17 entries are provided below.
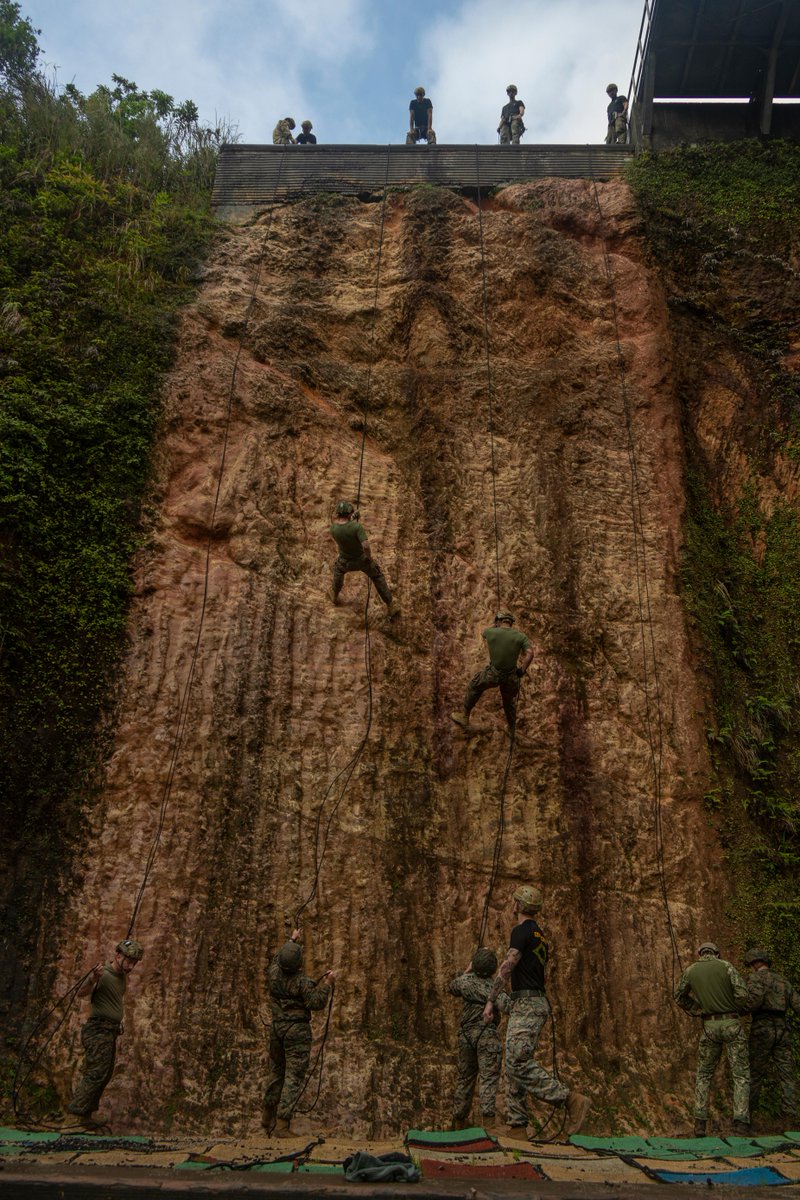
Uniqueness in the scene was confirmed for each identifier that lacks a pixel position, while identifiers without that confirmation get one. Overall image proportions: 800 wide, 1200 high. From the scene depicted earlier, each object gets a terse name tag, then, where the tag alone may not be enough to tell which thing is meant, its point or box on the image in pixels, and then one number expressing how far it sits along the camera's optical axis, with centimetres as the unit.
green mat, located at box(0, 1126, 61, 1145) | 636
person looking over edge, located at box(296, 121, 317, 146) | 1659
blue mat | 535
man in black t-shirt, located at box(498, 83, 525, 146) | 1673
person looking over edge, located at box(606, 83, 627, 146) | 1650
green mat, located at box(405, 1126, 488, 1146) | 627
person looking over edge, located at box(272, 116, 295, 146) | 1628
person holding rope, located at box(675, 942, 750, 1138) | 774
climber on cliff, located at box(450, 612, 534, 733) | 955
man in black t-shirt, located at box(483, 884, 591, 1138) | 705
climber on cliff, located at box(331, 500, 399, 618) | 1020
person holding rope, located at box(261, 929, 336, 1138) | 774
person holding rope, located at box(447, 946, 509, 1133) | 750
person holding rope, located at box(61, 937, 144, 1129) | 744
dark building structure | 1493
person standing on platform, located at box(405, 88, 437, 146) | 1664
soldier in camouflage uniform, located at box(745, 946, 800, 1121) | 807
